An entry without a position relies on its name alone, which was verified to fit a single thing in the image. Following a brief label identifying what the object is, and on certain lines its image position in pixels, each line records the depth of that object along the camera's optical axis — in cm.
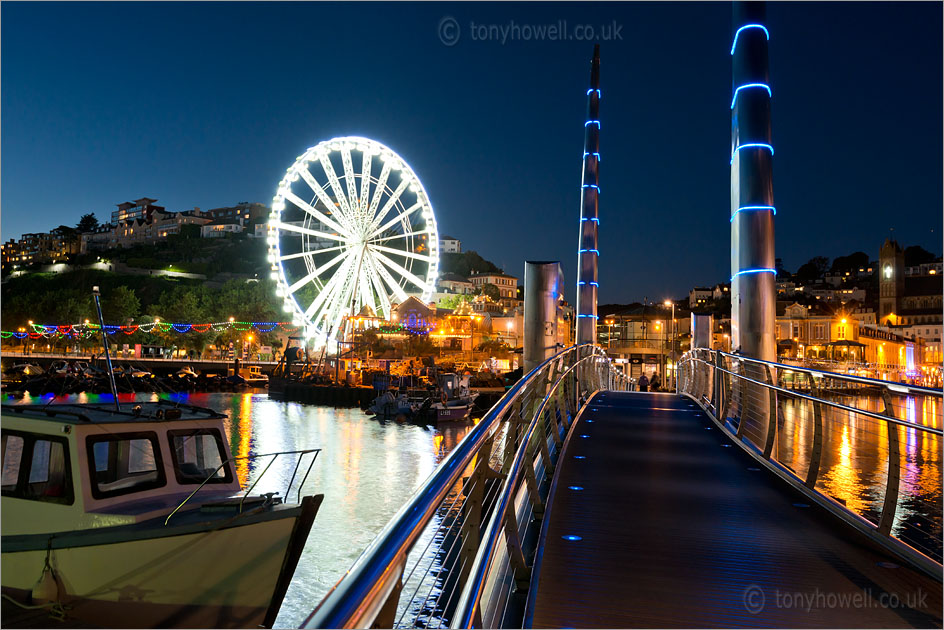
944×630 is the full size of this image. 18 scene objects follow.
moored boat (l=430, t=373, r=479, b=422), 4456
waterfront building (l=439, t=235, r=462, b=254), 18250
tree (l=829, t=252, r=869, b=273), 17100
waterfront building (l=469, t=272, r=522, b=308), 13638
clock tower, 12225
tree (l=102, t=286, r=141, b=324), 10538
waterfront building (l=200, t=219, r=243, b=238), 19162
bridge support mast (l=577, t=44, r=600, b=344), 2428
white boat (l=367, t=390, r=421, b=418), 4575
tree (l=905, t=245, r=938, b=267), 16262
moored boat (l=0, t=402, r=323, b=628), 753
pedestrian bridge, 322
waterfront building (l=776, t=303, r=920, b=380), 7694
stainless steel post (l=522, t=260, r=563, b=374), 1306
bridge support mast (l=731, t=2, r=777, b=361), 1200
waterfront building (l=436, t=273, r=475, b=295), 13088
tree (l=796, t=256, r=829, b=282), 17200
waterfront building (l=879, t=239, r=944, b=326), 11569
